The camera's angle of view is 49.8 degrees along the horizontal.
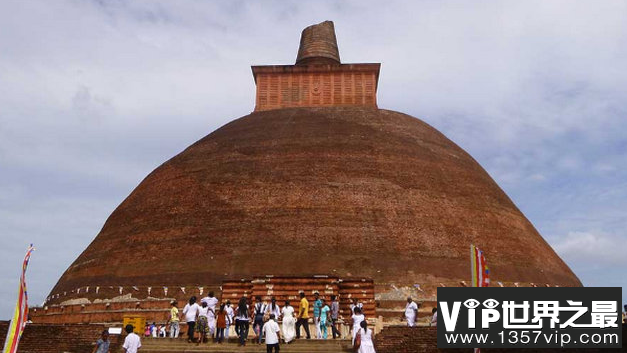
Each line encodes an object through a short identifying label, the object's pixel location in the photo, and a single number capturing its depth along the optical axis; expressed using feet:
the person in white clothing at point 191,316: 44.88
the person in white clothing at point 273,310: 48.34
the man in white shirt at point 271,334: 39.63
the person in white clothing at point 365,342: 35.86
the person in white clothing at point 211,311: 46.60
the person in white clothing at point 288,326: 44.42
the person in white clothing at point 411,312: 51.85
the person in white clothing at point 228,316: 46.50
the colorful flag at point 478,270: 38.17
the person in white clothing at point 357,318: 44.01
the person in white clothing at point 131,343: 35.63
